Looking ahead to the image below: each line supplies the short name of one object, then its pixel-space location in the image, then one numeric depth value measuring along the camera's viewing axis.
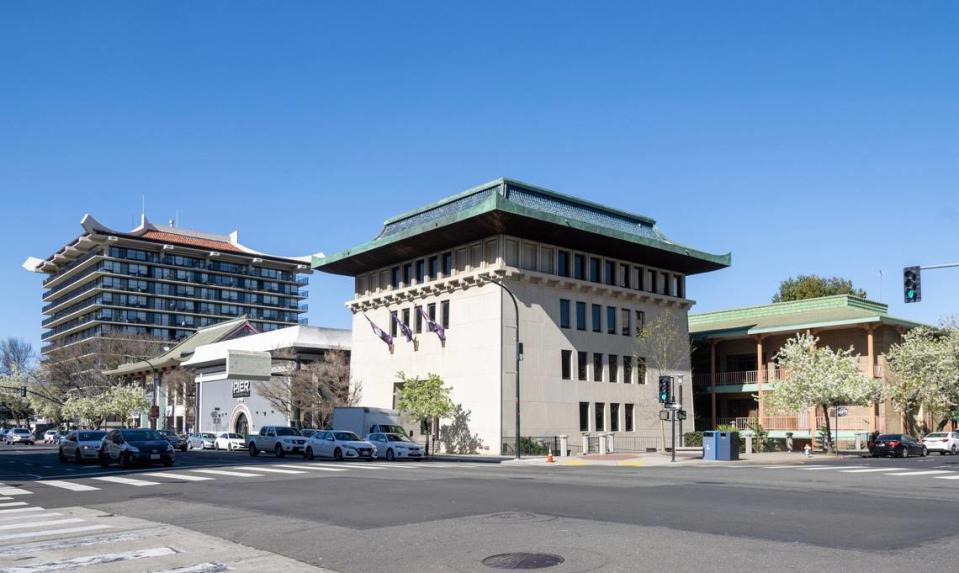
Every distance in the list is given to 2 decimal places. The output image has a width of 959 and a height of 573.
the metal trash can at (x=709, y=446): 41.62
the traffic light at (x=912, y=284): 27.61
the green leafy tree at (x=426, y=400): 50.26
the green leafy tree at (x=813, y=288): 90.00
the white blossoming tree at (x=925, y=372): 53.72
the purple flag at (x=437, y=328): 53.62
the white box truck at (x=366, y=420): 45.78
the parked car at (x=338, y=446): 41.12
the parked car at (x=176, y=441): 56.08
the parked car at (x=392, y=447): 42.91
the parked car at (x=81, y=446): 39.09
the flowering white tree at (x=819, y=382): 47.78
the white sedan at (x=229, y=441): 61.44
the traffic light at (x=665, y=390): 40.38
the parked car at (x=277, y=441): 48.19
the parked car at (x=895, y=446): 46.69
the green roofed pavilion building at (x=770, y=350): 56.31
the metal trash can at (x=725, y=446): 41.44
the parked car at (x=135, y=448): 33.31
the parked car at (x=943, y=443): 50.50
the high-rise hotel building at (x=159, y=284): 145.38
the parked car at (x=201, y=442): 64.38
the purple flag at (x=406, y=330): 57.03
